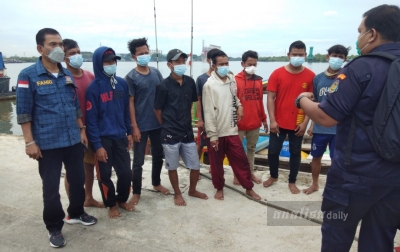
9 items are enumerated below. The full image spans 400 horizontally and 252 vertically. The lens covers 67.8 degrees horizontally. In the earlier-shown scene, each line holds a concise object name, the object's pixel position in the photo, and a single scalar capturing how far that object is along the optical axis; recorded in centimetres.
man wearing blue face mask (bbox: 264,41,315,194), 386
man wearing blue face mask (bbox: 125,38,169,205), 356
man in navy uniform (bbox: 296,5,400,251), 172
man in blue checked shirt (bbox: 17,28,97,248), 251
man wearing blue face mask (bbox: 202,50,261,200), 363
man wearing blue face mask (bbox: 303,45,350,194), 369
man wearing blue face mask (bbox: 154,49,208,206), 346
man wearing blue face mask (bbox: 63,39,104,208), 319
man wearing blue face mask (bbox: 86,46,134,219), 304
